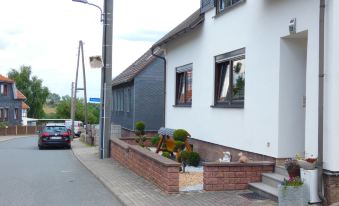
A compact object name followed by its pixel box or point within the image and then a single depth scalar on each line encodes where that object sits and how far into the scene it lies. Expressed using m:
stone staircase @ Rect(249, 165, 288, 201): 9.05
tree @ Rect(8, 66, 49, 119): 102.31
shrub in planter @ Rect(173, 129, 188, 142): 14.47
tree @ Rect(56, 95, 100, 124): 88.00
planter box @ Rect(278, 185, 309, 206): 7.75
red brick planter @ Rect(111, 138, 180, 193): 9.81
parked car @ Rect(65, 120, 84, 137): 54.72
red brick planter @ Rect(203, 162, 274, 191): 9.75
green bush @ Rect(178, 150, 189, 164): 13.34
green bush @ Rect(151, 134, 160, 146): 18.75
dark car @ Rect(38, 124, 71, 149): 29.98
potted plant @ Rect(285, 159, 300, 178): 8.30
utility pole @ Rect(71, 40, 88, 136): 45.16
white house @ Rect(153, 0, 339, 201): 8.12
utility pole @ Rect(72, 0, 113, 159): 19.25
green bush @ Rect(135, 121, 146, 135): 22.42
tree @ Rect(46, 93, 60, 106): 146.62
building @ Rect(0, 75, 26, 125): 70.62
